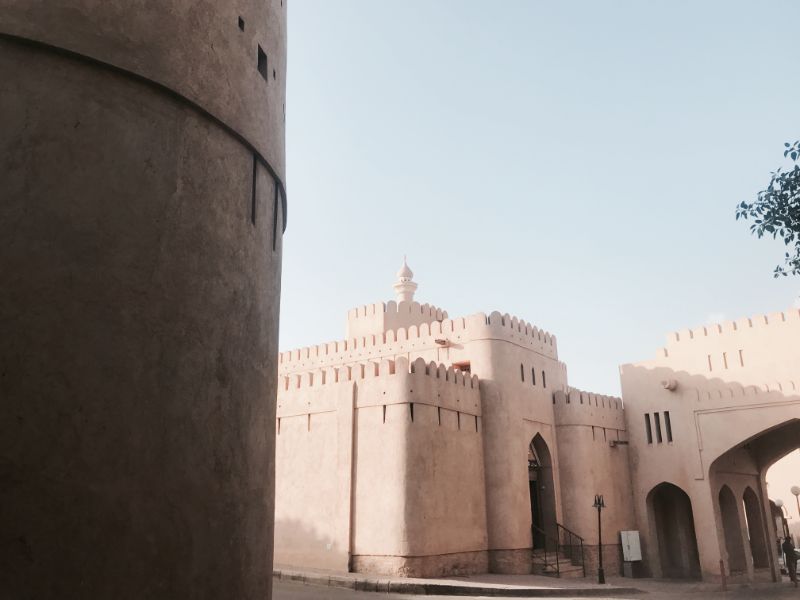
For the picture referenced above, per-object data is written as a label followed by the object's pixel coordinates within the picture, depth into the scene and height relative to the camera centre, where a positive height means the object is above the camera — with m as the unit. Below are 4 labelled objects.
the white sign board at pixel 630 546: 22.34 -1.07
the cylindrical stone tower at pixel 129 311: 4.80 +1.62
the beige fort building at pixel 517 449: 17.42 +1.86
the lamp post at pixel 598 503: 19.67 +0.26
